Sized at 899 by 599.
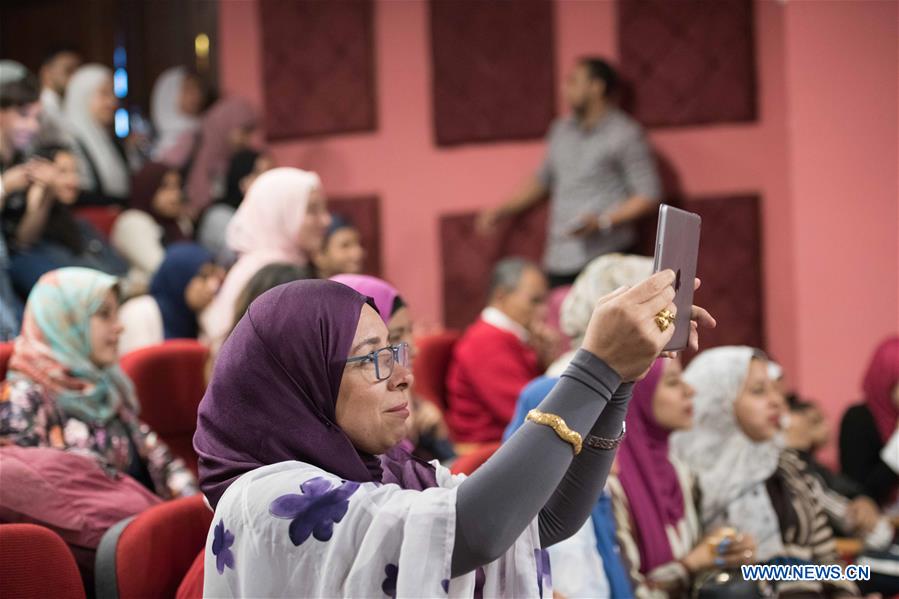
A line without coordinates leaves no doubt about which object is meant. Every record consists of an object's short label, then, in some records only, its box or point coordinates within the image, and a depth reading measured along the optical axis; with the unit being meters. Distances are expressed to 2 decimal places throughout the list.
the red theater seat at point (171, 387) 3.10
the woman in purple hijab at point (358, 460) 1.32
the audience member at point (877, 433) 3.90
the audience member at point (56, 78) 5.75
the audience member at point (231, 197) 5.66
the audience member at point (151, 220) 5.29
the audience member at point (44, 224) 3.88
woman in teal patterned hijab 2.62
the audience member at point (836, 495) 3.34
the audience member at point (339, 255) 3.90
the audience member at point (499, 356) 4.22
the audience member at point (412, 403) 2.41
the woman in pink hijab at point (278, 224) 3.53
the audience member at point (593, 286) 3.13
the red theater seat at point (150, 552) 1.92
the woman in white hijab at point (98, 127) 5.82
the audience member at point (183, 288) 4.27
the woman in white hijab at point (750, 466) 2.88
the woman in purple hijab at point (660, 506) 2.56
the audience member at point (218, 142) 6.12
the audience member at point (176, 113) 6.30
